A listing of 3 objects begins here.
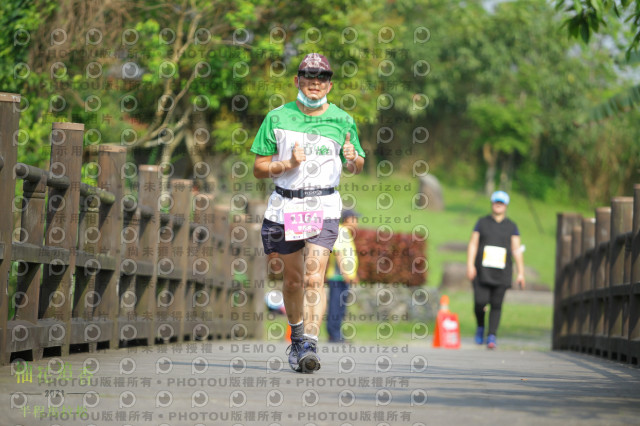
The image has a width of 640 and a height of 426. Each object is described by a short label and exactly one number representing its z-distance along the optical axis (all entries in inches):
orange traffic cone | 1175.6
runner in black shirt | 1097.4
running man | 536.4
